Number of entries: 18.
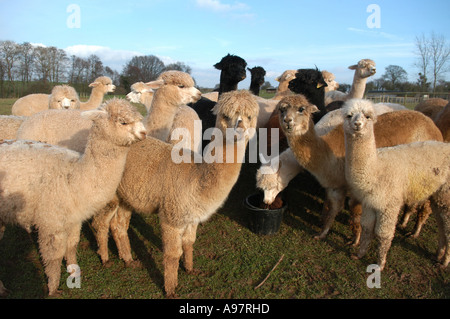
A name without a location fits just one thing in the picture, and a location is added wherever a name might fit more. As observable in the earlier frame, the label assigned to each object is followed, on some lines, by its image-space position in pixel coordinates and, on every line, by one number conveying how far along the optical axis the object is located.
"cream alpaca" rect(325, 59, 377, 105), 7.88
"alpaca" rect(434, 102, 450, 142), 5.85
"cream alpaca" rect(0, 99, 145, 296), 3.03
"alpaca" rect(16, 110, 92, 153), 4.71
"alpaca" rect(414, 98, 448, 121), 7.88
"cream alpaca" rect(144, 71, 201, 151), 4.62
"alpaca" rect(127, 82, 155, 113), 9.40
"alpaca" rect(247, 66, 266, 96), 8.78
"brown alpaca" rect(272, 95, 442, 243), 4.44
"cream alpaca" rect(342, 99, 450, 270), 3.79
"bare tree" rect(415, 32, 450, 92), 23.78
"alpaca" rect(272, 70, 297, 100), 10.73
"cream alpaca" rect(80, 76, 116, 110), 9.32
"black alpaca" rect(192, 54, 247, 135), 7.09
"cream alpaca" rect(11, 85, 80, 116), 7.38
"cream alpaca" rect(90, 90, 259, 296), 2.93
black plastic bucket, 4.99
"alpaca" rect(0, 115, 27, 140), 5.41
